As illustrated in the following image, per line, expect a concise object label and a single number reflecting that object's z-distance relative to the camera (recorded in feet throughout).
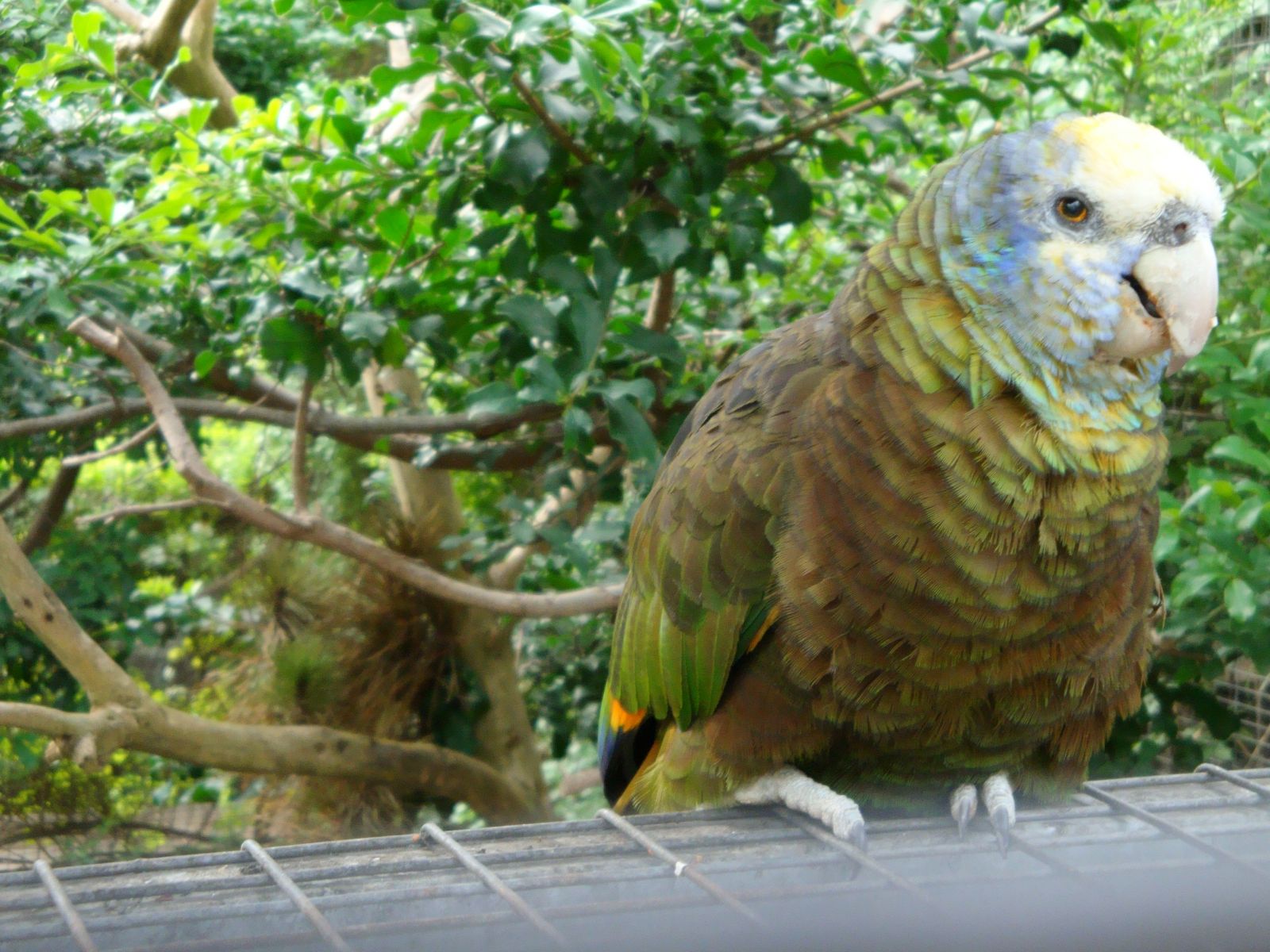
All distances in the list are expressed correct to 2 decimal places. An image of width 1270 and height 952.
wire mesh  3.55
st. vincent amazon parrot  4.88
